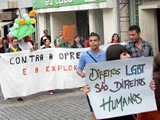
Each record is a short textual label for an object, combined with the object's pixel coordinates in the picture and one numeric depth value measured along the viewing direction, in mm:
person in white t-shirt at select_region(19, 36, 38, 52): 9691
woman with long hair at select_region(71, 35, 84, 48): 10266
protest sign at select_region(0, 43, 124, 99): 8453
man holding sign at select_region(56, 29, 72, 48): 14519
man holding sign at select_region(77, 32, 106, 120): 4902
